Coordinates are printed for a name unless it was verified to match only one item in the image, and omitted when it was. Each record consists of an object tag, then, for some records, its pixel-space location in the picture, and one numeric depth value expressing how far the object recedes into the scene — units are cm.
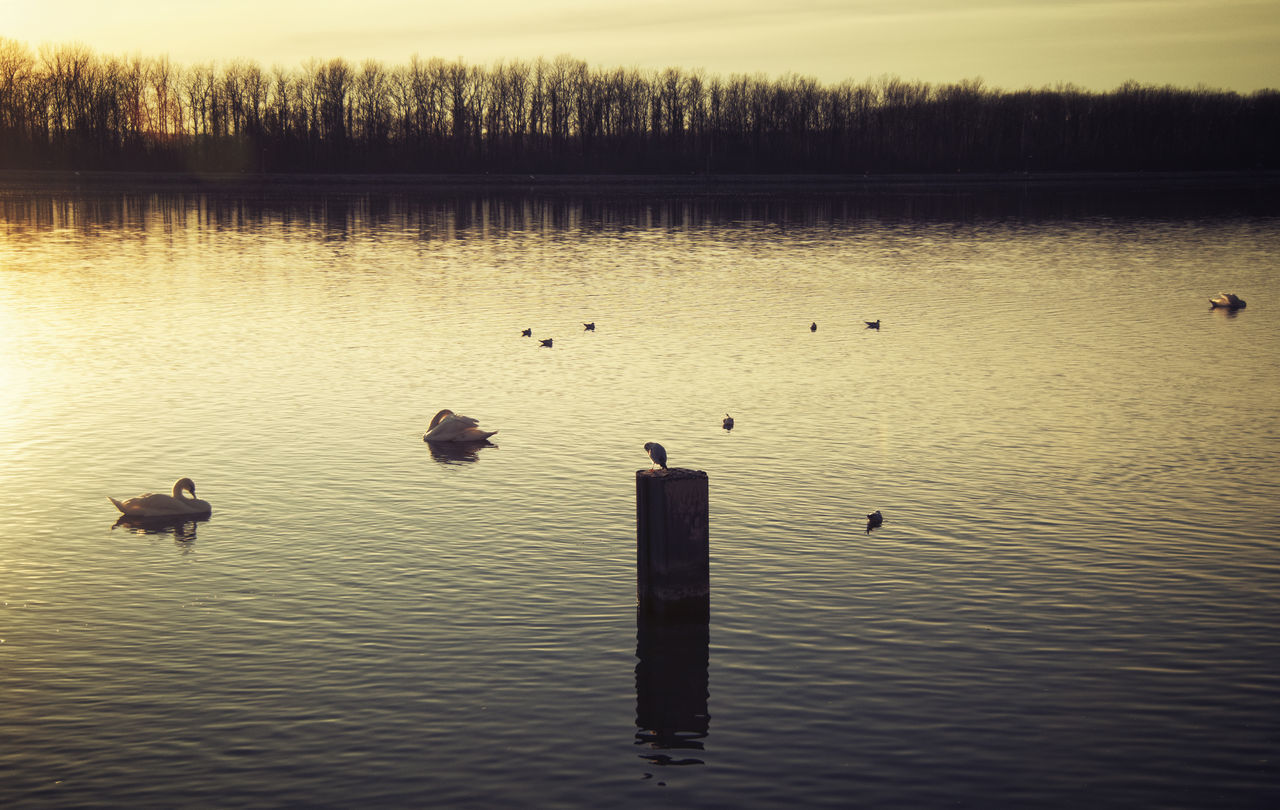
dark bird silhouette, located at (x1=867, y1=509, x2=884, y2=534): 1759
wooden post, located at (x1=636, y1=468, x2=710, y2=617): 1367
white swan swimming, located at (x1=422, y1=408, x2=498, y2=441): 2273
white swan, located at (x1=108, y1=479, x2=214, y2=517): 1789
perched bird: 1524
